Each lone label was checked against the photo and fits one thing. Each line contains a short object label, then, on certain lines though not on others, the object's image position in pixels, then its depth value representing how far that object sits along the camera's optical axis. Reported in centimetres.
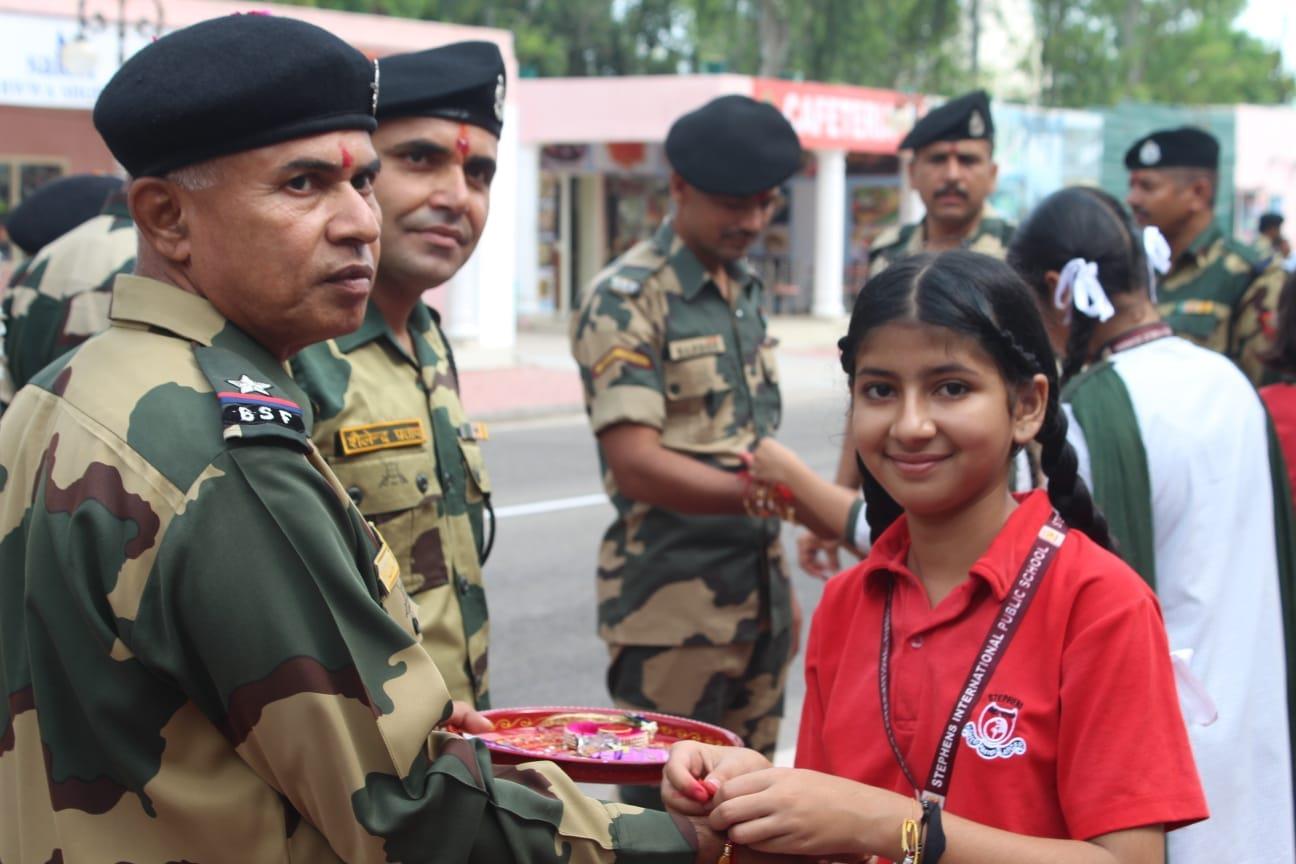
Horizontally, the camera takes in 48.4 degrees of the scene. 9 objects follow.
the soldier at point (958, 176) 502
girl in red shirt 189
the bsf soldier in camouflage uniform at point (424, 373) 276
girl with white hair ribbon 287
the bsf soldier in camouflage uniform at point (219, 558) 159
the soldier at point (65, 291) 379
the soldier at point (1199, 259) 571
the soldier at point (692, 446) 388
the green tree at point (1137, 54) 3956
